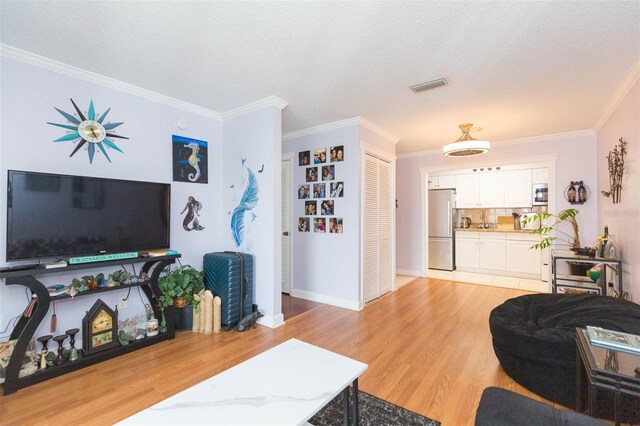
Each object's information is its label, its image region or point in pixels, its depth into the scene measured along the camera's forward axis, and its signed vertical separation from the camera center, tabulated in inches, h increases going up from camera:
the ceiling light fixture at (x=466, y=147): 138.4 +33.0
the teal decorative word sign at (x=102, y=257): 90.5 -12.8
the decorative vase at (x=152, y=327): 108.6 -40.6
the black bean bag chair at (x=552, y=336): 72.2 -32.1
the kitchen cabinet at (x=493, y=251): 228.2 -27.2
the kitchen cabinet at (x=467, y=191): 245.2 +21.1
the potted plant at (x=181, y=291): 112.7 -29.2
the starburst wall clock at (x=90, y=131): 99.5 +30.6
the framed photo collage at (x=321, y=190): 157.1 +14.9
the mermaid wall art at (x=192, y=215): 131.2 +1.1
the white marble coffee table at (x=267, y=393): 44.6 -30.1
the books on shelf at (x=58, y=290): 87.0 -21.5
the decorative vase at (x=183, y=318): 121.0 -41.3
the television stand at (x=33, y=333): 78.9 -32.0
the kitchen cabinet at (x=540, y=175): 216.4 +30.1
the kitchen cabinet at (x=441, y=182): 254.5 +29.9
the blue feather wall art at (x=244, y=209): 132.6 +3.9
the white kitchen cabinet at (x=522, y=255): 215.8 -28.8
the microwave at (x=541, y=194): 216.6 +16.0
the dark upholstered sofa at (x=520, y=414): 45.4 -31.7
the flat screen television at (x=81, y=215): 83.5 +0.9
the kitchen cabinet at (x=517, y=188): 223.8 +21.3
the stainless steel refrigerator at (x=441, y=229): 240.7 -10.7
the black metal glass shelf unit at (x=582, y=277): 124.0 -30.4
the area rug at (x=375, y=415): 67.1 -46.7
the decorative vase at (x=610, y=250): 122.7 -14.6
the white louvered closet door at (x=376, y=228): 160.6 -6.8
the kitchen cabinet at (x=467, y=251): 240.1 -29.2
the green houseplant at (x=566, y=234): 154.5 -10.9
